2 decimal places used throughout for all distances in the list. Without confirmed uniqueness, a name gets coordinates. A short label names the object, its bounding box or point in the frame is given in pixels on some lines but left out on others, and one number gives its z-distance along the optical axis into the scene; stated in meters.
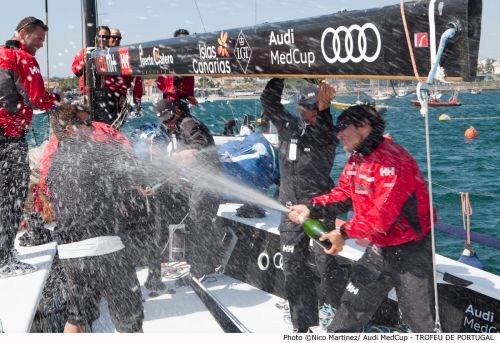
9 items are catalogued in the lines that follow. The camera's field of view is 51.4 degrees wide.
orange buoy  34.53
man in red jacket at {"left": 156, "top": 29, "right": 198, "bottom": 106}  6.25
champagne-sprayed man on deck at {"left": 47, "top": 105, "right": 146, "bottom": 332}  3.19
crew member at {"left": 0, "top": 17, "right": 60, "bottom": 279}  3.69
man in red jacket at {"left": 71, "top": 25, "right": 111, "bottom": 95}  6.04
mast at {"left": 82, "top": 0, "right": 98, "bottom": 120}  5.89
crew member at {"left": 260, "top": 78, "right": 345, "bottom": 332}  3.95
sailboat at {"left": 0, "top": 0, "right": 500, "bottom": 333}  2.29
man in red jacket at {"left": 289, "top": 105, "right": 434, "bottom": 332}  2.93
